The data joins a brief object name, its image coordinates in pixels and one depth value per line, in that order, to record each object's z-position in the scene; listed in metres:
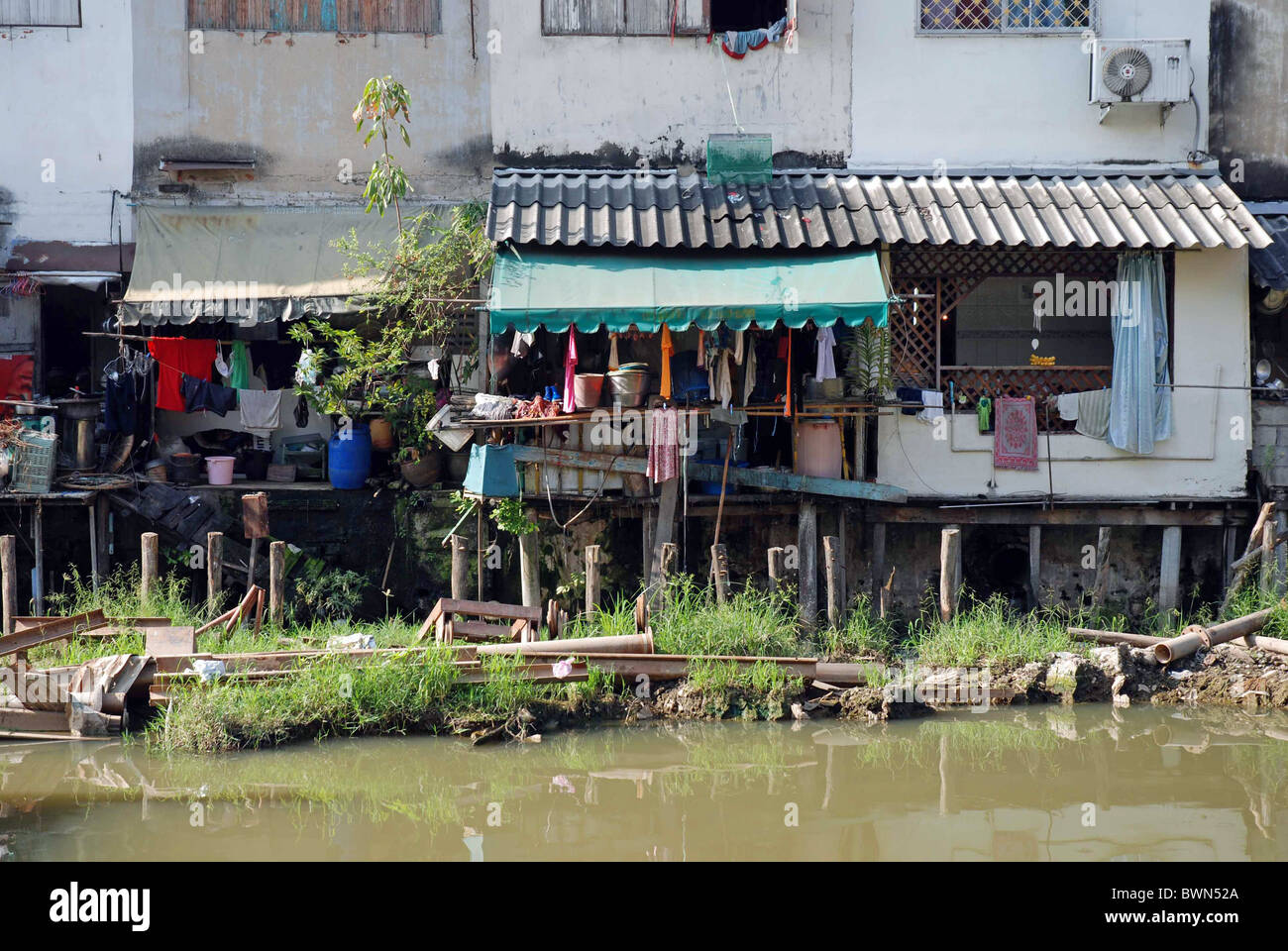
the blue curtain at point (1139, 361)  11.62
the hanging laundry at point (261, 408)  12.76
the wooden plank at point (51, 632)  9.49
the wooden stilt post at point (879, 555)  11.64
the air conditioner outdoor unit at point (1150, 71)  11.78
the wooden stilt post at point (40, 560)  11.23
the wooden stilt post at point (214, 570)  10.48
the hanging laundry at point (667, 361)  10.76
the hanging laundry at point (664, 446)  10.79
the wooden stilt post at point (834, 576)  10.69
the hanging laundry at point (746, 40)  12.19
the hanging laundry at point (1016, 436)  11.68
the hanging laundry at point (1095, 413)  11.75
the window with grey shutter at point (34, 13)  12.23
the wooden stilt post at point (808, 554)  10.97
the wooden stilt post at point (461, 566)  10.60
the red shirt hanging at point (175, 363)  12.31
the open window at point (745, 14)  13.53
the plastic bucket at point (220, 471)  12.21
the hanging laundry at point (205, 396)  12.40
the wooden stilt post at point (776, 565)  10.61
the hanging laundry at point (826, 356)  11.16
